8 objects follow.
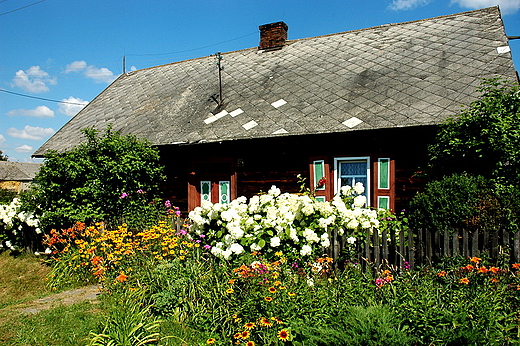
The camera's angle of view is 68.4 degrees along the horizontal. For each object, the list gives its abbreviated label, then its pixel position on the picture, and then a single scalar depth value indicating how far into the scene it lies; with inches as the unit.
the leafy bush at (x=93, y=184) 324.2
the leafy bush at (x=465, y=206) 197.2
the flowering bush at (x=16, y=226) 364.8
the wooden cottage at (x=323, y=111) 298.2
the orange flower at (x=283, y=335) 124.9
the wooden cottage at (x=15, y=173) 1455.7
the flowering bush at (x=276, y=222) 212.2
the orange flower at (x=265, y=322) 130.8
